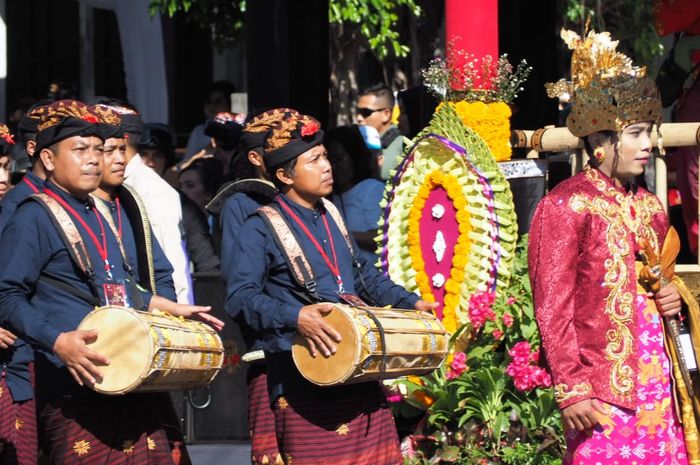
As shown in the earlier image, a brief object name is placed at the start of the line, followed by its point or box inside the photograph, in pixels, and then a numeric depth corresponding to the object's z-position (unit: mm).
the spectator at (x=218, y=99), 24883
